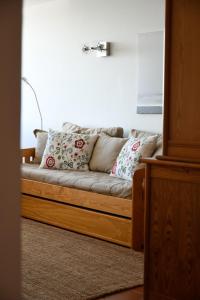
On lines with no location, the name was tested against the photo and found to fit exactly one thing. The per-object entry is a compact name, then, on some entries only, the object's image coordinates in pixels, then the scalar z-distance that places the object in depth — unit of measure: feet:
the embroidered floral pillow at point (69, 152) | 14.97
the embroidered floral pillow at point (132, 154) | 13.01
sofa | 11.80
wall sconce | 15.79
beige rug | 8.98
